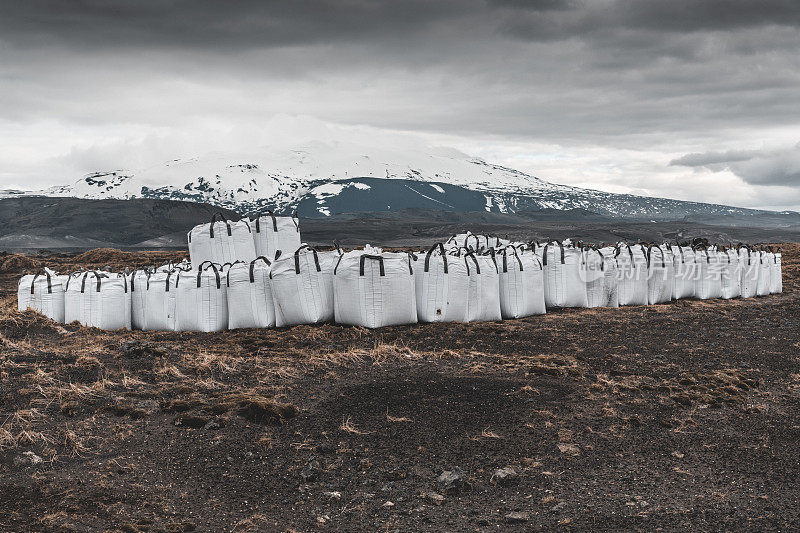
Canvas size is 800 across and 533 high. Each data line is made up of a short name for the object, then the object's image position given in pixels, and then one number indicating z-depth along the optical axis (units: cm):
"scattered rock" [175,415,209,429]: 490
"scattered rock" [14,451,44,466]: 407
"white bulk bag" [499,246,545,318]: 1081
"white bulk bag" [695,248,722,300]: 1443
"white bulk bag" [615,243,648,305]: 1284
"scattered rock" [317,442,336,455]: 459
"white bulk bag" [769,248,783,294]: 1636
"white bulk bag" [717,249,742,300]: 1488
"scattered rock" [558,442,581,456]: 467
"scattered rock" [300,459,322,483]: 414
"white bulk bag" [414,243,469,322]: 973
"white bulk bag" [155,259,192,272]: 1036
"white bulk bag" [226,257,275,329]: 946
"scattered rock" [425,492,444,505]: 389
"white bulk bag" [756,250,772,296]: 1588
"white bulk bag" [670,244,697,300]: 1397
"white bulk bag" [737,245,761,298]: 1544
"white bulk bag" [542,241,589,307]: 1167
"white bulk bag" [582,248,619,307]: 1235
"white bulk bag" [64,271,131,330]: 975
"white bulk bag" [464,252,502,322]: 1016
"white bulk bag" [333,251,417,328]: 917
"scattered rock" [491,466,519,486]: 417
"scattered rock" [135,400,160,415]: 524
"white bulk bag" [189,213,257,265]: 1127
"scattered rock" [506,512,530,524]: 366
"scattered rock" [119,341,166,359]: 705
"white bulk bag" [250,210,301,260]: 1177
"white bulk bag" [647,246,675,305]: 1339
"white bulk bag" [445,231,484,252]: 1382
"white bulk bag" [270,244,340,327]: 933
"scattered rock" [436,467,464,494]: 403
